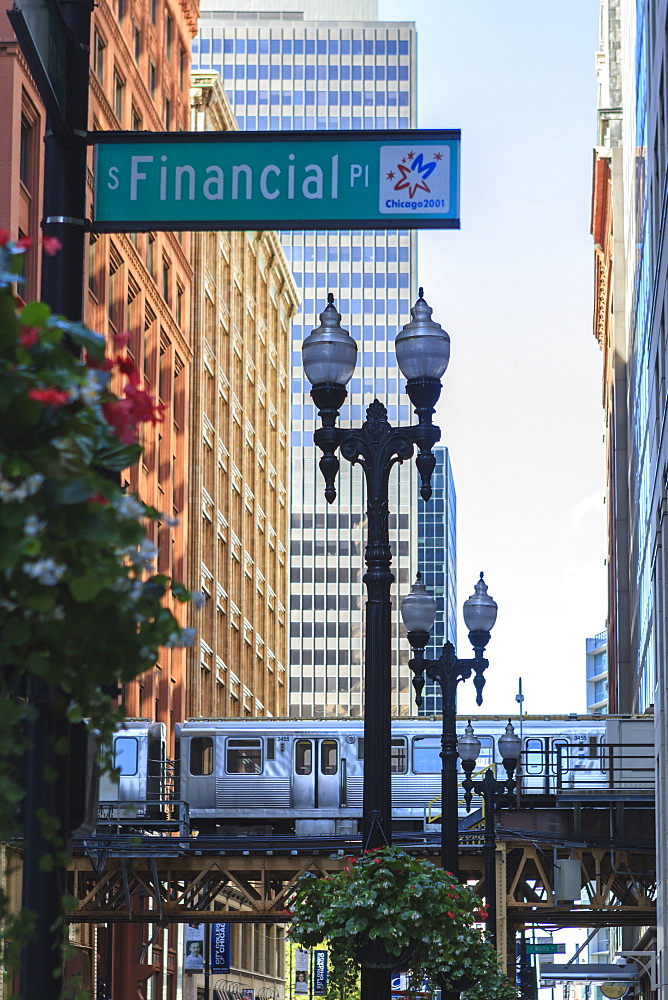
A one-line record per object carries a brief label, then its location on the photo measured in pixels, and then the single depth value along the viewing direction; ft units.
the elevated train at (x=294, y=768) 143.84
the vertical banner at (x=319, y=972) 241.14
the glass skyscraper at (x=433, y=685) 636.07
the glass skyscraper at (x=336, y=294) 591.37
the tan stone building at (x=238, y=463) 244.83
